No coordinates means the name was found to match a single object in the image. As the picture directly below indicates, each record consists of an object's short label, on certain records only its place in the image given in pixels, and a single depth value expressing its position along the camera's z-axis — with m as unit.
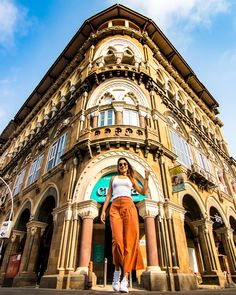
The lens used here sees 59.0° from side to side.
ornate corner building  9.55
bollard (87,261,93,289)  8.02
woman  3.18
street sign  11.64
